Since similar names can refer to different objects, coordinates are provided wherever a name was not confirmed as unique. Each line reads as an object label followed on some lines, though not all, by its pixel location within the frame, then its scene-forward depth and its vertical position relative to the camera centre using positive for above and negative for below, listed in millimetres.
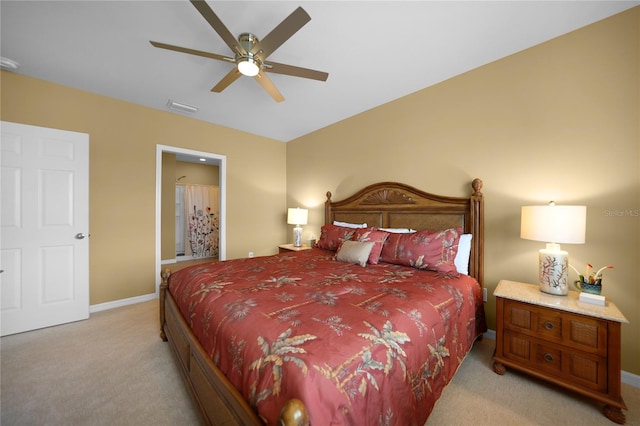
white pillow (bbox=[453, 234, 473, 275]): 2293 -409
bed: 838 -550
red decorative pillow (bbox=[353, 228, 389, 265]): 2404 -289
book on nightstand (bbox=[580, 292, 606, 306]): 1564 -561
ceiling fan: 1490 +1201
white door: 2367 -220
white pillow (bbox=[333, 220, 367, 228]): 3251 -190
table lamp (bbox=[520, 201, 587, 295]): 1624 -134
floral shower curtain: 6117 -294
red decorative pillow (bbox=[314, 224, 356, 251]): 2887 -318
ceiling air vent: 3223 +1420
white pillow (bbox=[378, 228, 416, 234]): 2684 -216
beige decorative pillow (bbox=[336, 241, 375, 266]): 2336 -414
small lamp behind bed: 4039 -147
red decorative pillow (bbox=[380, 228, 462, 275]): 2115 -355
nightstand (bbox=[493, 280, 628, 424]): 1431 -855
